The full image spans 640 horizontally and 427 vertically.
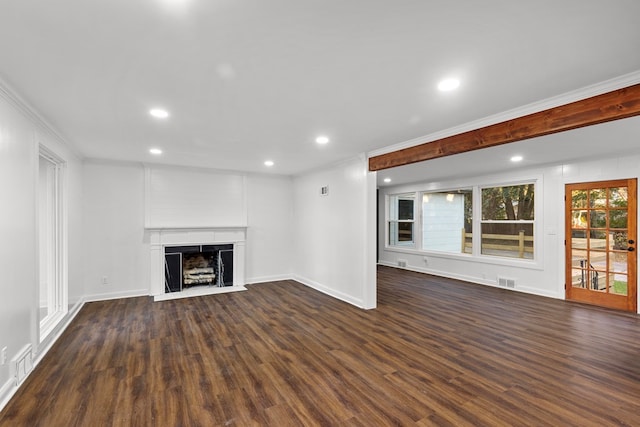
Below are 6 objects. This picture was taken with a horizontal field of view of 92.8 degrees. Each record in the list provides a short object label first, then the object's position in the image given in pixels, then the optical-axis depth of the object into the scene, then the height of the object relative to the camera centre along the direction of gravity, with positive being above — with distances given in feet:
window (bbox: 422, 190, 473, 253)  23.46 -0.73
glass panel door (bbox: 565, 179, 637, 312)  15.29 -1.70
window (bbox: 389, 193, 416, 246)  27.55 -0.64
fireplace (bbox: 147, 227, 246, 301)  18.20 -3.08
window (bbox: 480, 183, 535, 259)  19.71 -0.61
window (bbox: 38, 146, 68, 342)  12.72 -1.00
